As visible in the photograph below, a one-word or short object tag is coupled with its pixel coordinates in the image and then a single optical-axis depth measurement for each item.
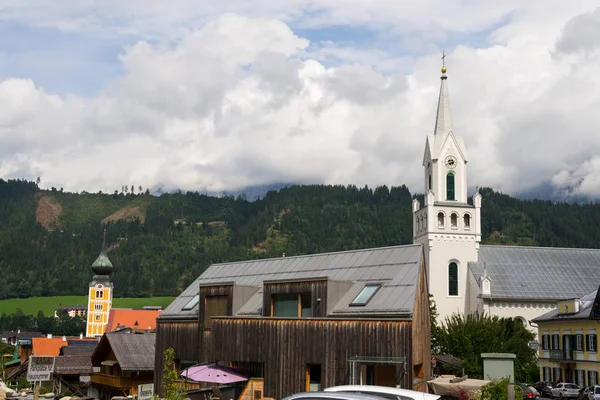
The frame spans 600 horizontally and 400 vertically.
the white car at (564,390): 50.34
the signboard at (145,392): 21.38
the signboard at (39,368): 20.36
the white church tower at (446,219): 80.25
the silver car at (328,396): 16.23
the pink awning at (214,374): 34.50
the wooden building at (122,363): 50.31
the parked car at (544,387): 53.47
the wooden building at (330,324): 32.31
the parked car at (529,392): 45.04
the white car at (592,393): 41.89
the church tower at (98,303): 180.75
